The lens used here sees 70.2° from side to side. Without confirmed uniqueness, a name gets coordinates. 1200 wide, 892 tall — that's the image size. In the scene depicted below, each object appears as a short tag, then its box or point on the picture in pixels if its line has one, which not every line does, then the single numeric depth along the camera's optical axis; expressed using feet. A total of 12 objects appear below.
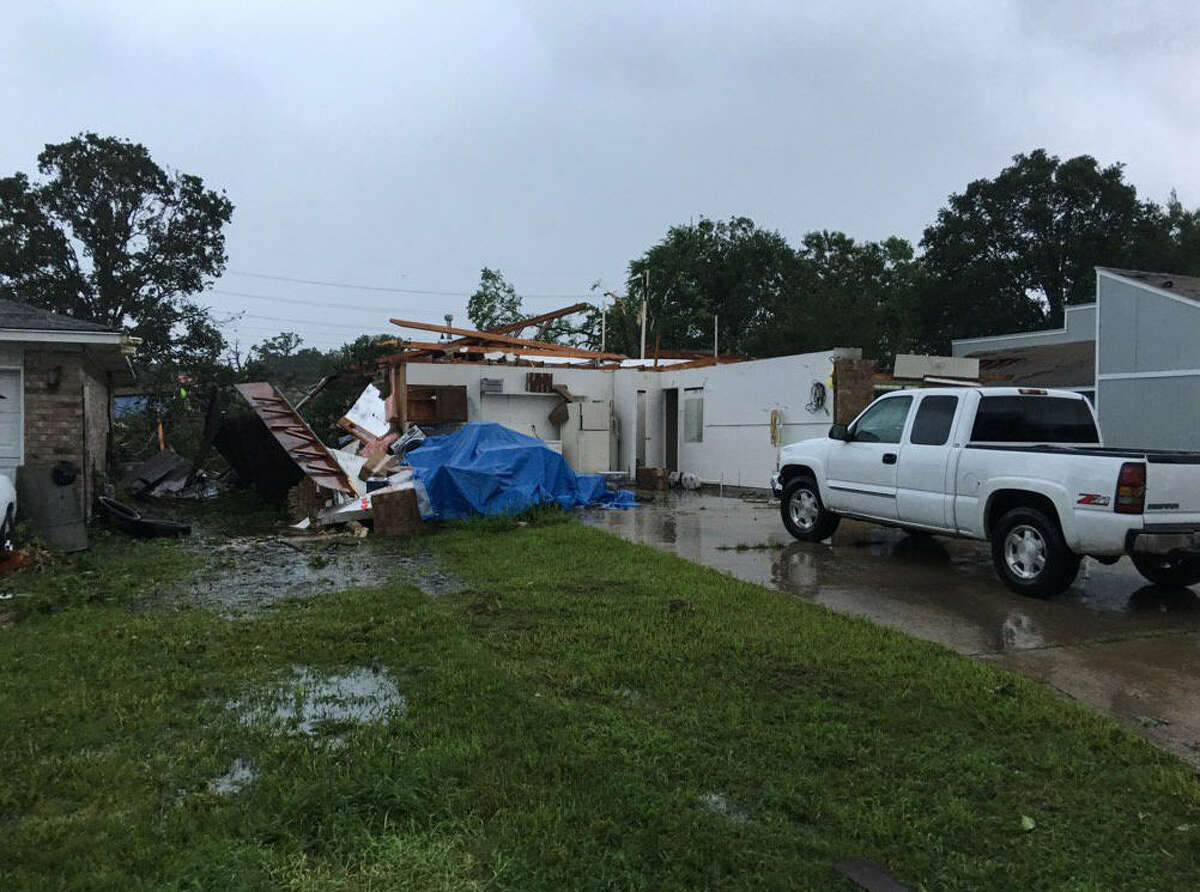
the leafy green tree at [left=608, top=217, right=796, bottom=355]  136.15
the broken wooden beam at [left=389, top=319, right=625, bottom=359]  65.46
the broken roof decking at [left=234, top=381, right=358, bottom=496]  43.09
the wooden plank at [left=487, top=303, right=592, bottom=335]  82.23
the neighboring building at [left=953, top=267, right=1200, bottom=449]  63.62
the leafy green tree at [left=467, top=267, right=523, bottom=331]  142.92
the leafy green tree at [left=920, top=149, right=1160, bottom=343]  147.64
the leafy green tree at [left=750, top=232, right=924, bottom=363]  114.21
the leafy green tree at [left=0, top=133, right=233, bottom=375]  104.03
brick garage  35.88
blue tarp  40.91
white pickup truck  21.86
